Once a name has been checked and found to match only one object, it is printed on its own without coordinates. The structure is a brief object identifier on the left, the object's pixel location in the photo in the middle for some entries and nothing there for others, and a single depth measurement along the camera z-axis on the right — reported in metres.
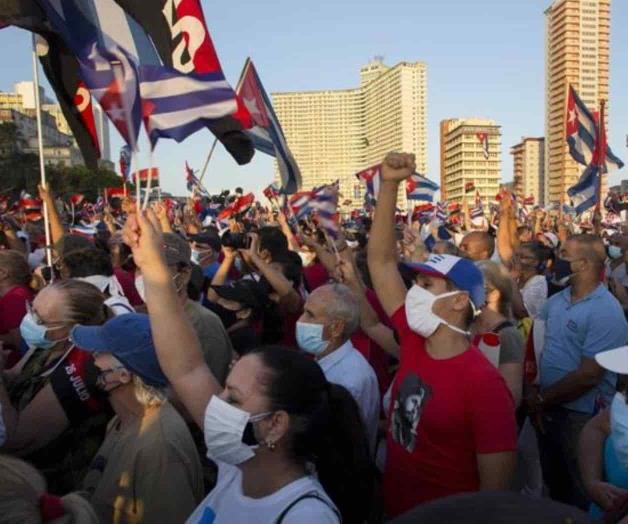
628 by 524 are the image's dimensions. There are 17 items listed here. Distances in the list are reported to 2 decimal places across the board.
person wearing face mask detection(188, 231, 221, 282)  6.76
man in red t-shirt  2.58
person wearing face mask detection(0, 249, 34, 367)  4.35
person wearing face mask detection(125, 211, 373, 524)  2.00
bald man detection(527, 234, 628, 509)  4.06
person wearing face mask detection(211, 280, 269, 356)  4.60
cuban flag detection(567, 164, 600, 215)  11.28
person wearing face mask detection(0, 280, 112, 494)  2.72
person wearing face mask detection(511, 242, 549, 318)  5.86
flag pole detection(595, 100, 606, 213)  11.41
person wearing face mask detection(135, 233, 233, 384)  3.68
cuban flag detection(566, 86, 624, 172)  11.92
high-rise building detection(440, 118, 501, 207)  107.88
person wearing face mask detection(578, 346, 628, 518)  2.35
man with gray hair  3.26
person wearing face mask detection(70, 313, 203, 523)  2.28
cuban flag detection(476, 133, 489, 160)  32.91
